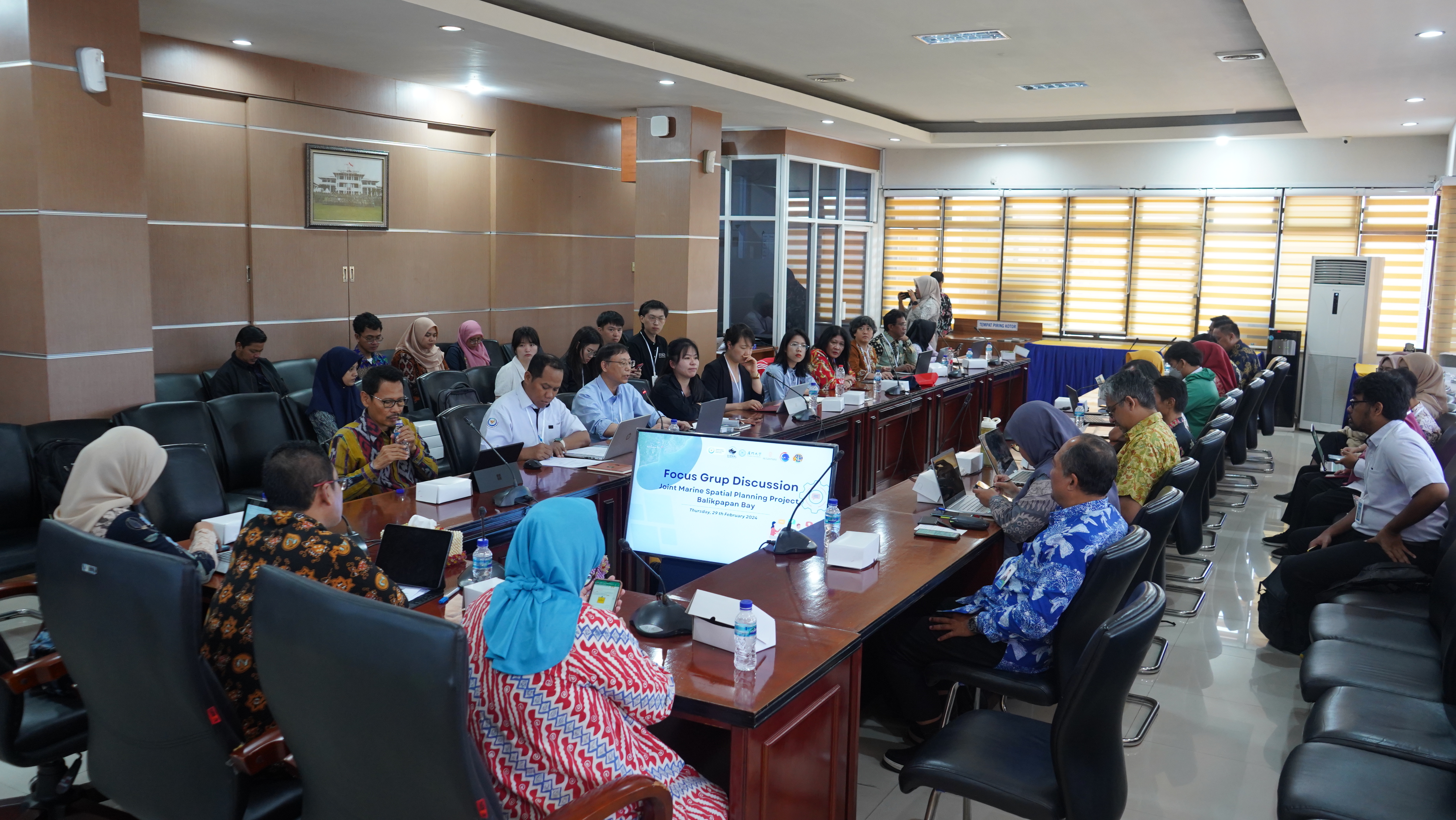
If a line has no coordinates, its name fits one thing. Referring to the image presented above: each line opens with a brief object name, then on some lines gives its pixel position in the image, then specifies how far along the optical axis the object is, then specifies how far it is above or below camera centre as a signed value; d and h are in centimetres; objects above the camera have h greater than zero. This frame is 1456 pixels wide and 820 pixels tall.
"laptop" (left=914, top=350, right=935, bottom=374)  828 -56
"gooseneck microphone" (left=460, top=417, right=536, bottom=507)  381 -80
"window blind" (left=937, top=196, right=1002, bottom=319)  1290 +54
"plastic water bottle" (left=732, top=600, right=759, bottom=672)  235 -82
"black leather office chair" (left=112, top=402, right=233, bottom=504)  478 -71
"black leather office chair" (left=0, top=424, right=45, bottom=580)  427 -95
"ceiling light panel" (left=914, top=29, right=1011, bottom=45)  664 +173
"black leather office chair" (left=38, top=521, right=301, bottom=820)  211 -88
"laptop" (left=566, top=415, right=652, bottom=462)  471 -74
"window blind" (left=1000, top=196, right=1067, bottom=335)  1255 +47
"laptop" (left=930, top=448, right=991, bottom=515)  404 -78
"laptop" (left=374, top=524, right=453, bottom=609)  288 -79
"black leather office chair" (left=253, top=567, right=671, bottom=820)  170 -74
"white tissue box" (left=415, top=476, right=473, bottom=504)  384 -79
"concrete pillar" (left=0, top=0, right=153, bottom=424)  468 +27
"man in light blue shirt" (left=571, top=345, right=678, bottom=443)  546 -61
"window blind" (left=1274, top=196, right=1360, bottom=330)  1101 +71
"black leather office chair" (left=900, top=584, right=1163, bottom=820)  221 -112
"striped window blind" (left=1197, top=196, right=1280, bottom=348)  1145 +46
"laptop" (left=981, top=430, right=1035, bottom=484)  421 -65
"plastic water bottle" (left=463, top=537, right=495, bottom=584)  293 -82
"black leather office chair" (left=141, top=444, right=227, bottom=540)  381 -84
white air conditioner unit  1027 -24
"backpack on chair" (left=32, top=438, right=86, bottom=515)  427 -82
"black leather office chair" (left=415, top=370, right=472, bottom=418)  645 -65
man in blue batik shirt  298 -86
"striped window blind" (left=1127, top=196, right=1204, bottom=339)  1181 +42
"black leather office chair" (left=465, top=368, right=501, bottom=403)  694 -67
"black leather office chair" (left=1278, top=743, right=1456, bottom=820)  238 -117
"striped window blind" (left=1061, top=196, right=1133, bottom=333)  1220 +44
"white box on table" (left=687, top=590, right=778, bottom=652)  246 -82
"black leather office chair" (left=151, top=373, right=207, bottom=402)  621 -69
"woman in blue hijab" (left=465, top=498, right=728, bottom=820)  193 -76
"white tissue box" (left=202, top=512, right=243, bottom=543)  325 -80
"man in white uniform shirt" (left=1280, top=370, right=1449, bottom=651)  400 -83
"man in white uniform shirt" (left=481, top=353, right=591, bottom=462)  483 -65
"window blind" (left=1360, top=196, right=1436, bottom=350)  1067 +58
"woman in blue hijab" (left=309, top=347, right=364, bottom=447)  602 -65
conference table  222 -88
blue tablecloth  1155 -79
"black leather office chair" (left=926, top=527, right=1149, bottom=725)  281 -95
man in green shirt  650 -52
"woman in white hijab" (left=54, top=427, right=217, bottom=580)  291 -64
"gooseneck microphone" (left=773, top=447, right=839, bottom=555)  331 -82
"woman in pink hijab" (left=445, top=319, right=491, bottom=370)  802 -50
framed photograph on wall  727 +68
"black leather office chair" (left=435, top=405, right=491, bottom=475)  466 -73
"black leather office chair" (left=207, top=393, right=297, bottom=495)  510 -80
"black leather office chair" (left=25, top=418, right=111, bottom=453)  451 -72
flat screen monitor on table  344 -70
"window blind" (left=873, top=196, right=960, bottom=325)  1321 +71
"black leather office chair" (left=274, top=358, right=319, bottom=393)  695 -65
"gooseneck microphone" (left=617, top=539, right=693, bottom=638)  254 -84
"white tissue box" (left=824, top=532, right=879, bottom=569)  317 -82
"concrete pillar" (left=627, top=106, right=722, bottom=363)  899 +65
